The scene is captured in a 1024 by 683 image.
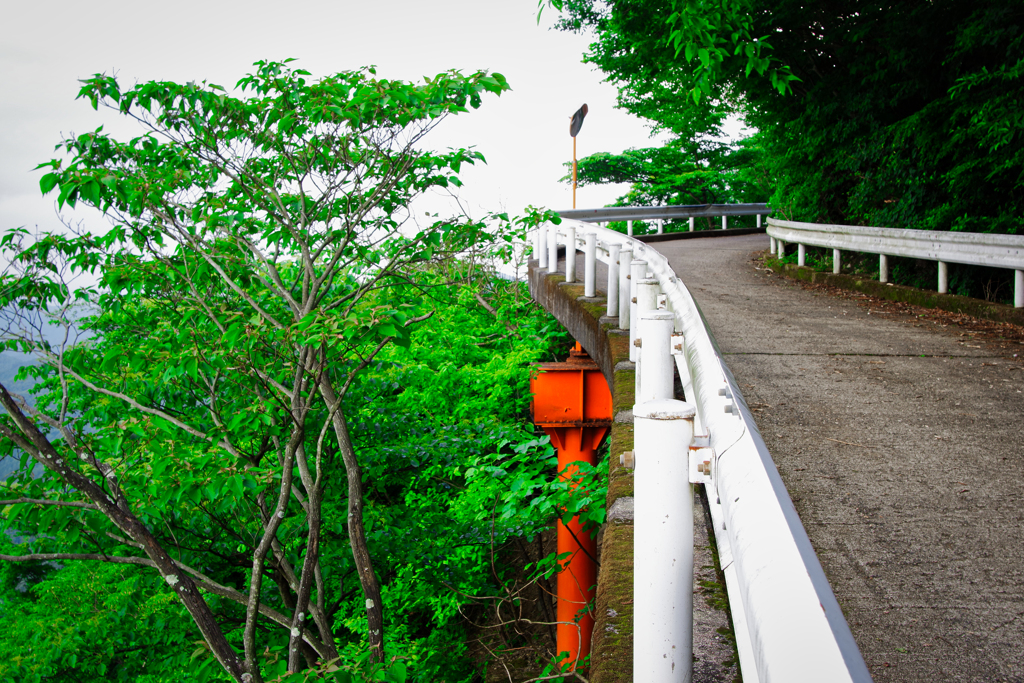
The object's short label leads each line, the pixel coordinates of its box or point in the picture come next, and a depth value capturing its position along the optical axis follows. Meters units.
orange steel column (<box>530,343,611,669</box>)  6.27
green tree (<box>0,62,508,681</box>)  5.17
